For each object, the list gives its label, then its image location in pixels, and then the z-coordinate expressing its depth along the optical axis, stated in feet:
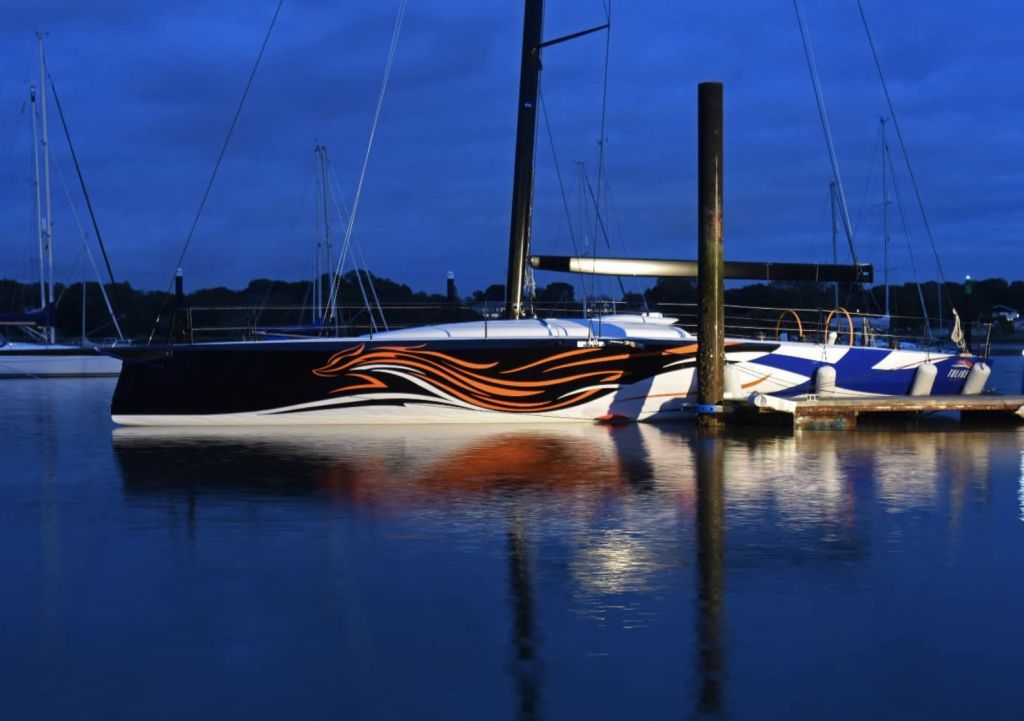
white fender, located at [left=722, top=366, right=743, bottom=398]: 55.77
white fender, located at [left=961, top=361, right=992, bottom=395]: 61.31
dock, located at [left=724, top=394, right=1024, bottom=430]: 53.62
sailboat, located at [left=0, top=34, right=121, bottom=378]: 119.55
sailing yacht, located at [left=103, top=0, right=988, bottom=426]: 55.21
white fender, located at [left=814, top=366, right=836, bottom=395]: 57.88
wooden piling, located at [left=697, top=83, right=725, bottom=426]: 53.62
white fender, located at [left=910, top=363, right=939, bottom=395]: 59.82
